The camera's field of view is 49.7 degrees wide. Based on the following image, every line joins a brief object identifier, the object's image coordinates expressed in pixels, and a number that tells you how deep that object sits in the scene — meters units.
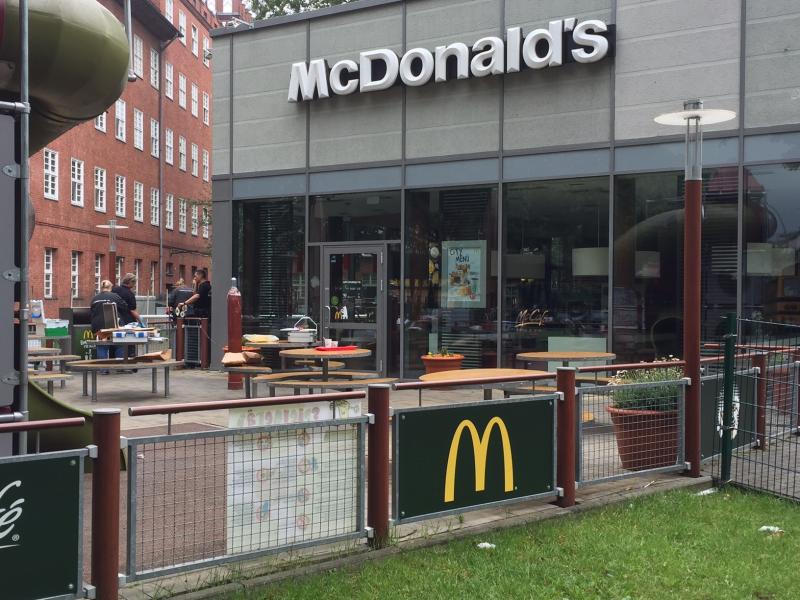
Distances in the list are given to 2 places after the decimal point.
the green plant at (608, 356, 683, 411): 6.99
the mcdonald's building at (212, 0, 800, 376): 11.97
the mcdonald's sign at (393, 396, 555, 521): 5.24
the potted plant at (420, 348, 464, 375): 12.87
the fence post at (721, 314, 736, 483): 7.04
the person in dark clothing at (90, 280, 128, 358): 16.05
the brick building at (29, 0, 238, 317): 31.22
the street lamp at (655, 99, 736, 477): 7.12
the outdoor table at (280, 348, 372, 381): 9.75
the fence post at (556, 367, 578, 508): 6.12
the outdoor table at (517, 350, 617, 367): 9.88
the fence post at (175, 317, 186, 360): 17.88
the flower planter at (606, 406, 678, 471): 6.88
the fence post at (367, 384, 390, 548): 5.13
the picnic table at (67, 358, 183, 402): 12.07
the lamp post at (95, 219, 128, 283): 20.33
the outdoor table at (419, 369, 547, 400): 7.60
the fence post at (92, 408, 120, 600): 4.04
